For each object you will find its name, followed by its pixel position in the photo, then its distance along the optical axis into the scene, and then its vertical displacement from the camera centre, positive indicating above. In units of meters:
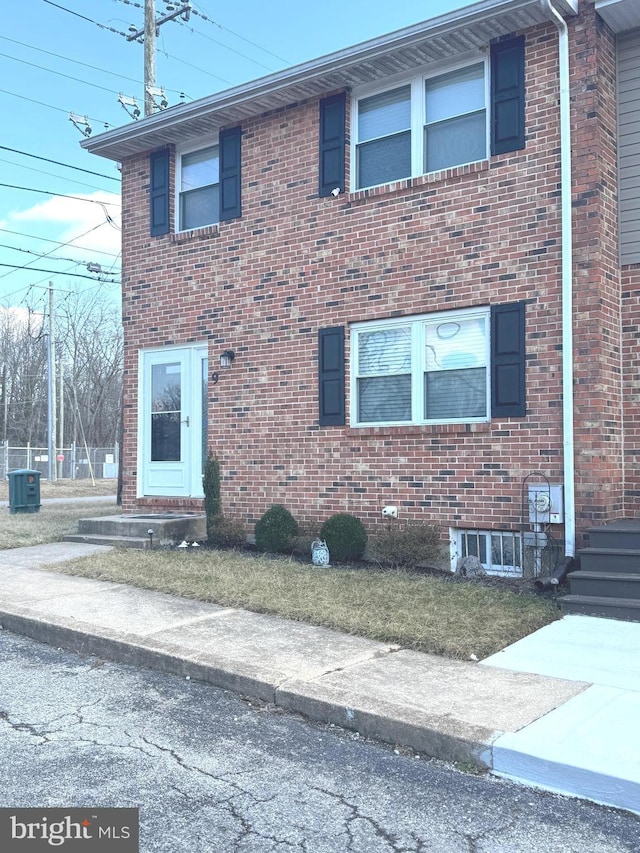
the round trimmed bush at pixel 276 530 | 9.30 -1.04
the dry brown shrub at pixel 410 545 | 8.35 -1.10
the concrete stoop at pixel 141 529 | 10.06 -1.14
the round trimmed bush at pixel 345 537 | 8.77 -1.06
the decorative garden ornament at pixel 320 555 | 8.73 -1.25
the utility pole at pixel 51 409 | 32.66 +1.36
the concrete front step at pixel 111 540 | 9.88 -1.25
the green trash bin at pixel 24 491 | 14.88 -0.92
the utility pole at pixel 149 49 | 16.33 +8.35
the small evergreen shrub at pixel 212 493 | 10.16 -0.66
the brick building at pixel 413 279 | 7.80 +1.85
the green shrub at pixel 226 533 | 9.83 -1.14
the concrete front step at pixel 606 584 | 6.46 -1.19
